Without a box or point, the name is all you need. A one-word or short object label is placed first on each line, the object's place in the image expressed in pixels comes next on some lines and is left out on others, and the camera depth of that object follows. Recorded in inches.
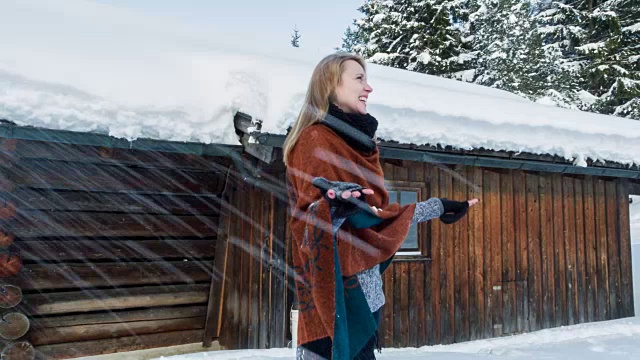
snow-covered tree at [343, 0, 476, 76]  792.3
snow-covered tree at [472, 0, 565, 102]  839.1
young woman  65.5
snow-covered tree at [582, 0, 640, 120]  767.7
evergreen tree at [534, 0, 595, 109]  800.9
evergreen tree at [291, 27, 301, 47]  1863.9
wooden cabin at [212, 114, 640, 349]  203.0
